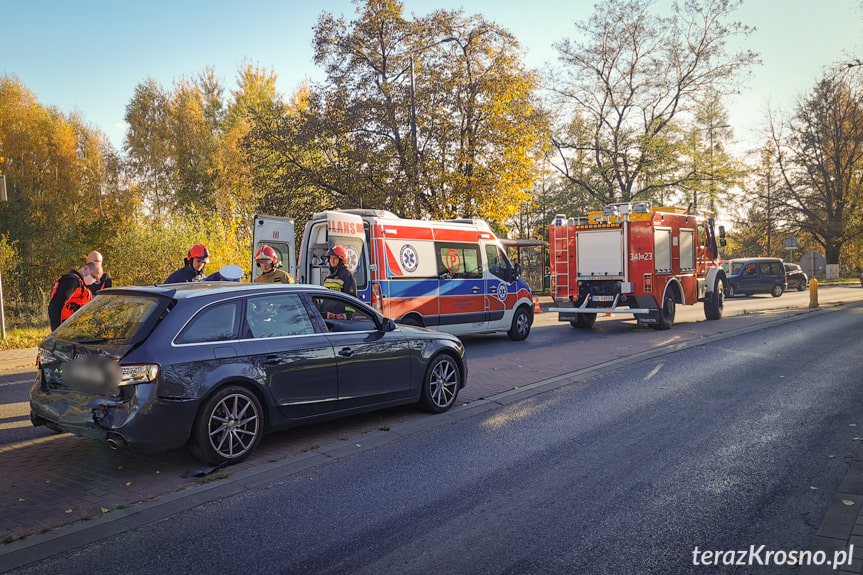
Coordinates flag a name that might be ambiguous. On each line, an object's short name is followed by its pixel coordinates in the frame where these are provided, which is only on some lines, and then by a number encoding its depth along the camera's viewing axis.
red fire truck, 15.25
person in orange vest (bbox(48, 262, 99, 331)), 7.14
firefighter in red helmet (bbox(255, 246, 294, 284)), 8.17
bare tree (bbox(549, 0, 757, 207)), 35.16
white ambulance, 10.96
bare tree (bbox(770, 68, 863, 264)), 47.50
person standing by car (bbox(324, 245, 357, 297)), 8.92
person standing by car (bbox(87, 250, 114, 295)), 7.52
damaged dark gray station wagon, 4.87
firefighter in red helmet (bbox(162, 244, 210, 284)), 7.64
